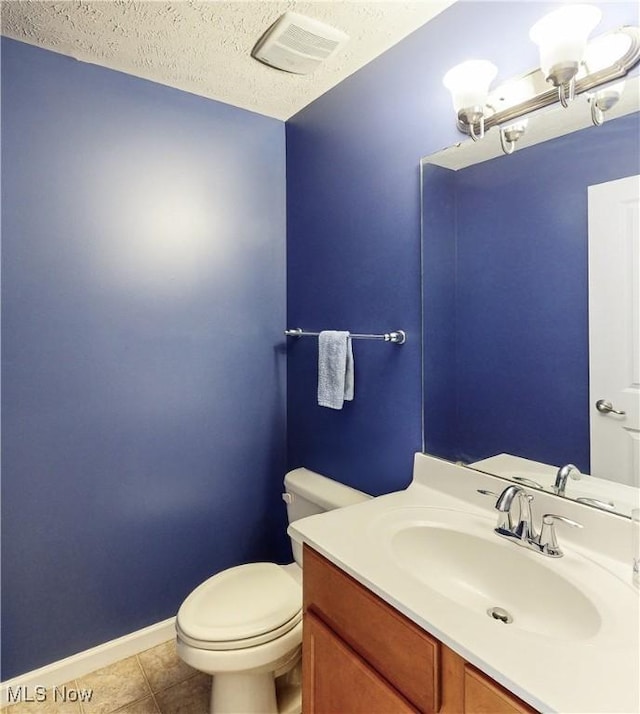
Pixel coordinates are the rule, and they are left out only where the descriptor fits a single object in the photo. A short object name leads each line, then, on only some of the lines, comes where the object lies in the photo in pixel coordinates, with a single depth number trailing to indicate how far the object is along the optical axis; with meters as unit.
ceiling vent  1.42
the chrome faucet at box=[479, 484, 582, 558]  1.04
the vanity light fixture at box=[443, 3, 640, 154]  0.98
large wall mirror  1.03
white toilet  1.29
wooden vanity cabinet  0.75
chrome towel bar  1.55
